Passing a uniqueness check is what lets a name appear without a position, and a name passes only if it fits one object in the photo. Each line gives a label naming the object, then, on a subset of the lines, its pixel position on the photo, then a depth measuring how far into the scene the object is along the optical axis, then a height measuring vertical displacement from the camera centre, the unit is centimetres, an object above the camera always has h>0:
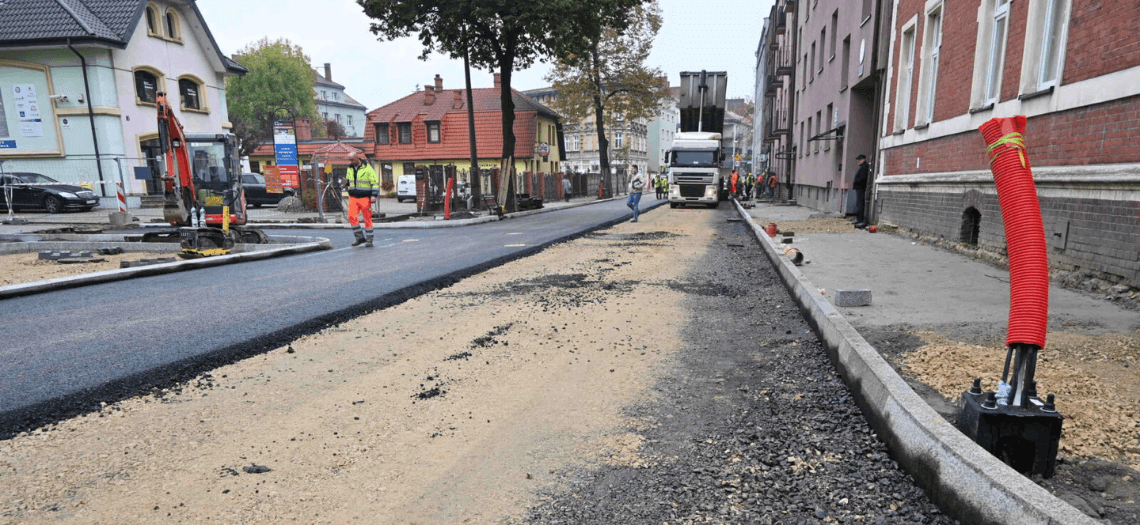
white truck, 2681 +96
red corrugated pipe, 228 -25
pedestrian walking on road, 1817 -52
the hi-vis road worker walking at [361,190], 1217 -34
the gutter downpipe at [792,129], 2970 +205
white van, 3691 -99
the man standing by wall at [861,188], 1402 -46
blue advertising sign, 2408 +123
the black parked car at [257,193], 2825 -89
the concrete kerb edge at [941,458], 201 -117
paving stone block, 540 -117
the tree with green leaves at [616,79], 3934 +621
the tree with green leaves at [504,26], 2052 +535
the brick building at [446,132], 4366 +310
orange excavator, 1116 -30
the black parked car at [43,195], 1998 -63
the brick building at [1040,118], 559 +61
